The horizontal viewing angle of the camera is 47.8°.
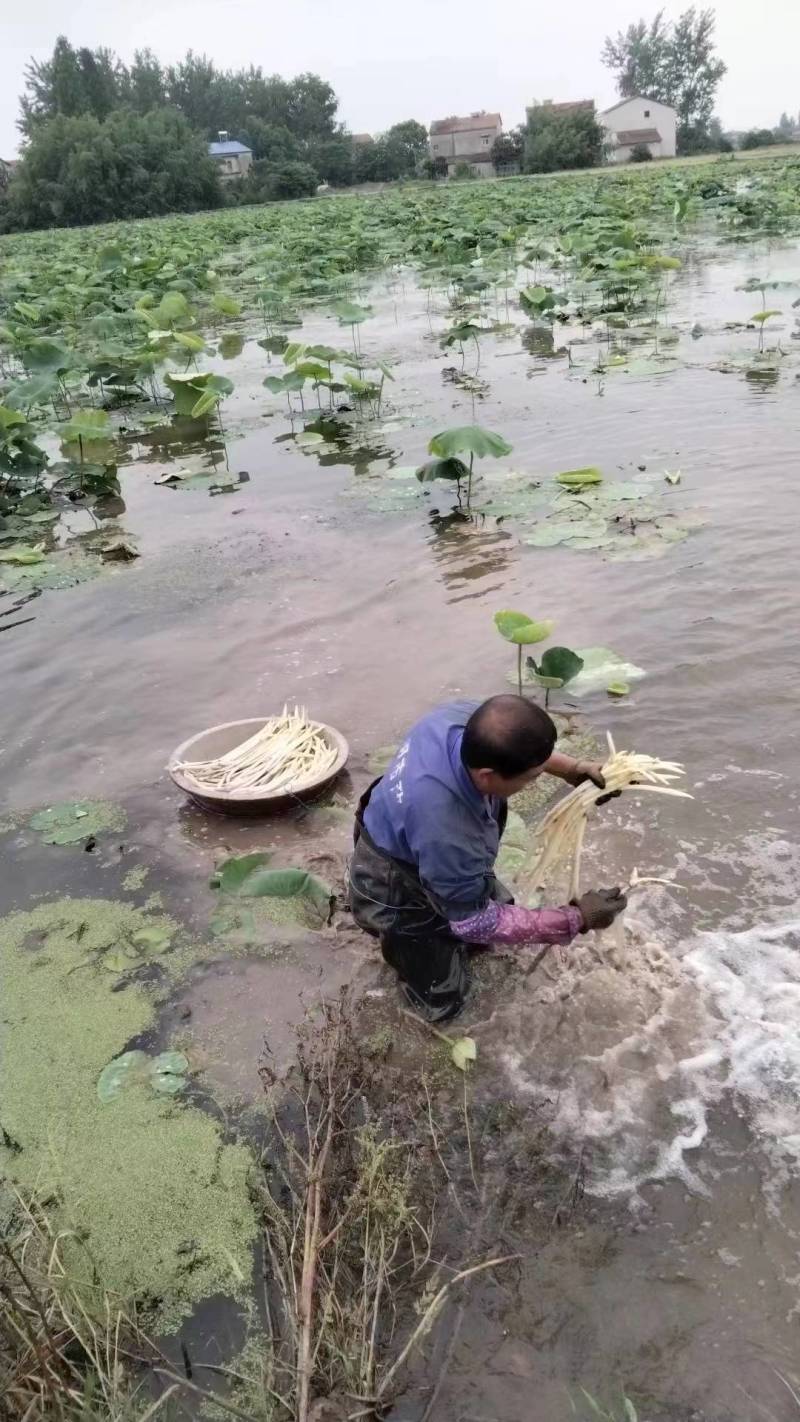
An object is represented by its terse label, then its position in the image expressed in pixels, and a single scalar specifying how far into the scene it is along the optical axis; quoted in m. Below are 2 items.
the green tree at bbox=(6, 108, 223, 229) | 41.56
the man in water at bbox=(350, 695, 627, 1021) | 2.27
